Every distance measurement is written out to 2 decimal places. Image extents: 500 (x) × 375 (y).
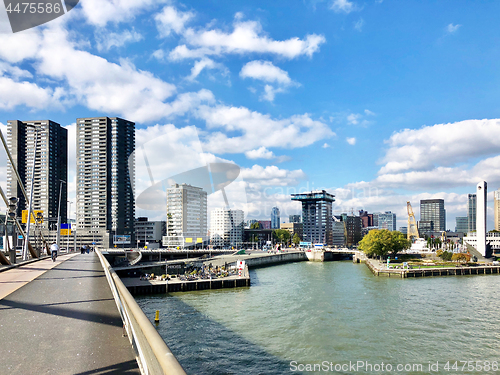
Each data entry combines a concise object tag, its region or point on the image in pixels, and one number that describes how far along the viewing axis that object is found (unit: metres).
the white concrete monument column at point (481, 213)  96.44
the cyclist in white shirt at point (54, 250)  25.75
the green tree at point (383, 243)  88.06
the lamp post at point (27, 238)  23.14
